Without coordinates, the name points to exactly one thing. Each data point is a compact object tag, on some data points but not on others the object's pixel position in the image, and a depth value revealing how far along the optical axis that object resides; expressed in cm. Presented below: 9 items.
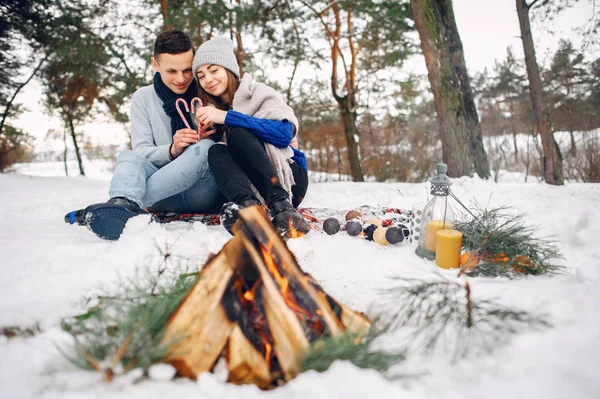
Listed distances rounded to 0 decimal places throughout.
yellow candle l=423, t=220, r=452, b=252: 151
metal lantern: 146
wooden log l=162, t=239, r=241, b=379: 71
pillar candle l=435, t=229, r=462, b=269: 136
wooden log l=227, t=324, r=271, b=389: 71
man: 181
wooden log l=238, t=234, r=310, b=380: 72
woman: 193
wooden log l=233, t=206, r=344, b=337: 81
